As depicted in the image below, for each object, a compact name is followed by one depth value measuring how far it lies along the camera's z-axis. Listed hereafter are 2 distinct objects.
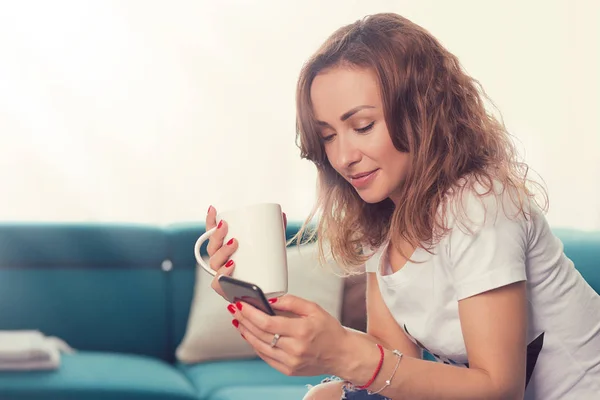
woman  1.22
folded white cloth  2.43
